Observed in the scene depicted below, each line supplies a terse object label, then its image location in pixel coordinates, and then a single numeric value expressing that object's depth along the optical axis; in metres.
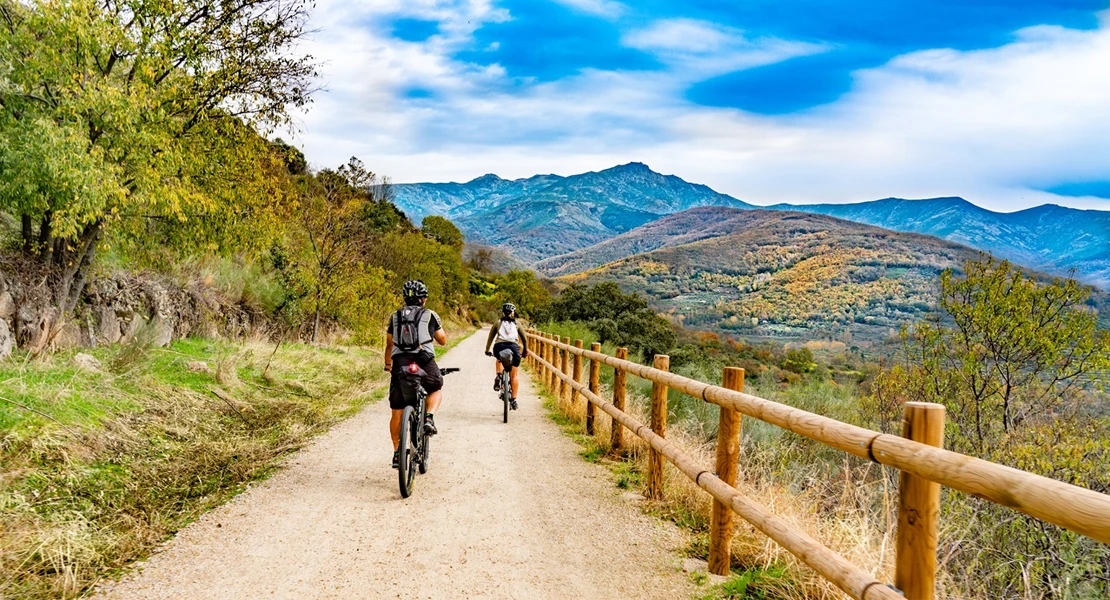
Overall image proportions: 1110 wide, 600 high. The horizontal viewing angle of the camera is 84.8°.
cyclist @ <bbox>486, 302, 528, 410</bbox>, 9.87
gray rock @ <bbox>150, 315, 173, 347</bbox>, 10.41
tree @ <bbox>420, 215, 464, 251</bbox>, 70.88
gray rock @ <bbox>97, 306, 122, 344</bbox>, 9.89
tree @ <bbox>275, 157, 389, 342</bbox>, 18.09
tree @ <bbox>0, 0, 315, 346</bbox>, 7.80
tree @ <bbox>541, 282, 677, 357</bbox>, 31.48
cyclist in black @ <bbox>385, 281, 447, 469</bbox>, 5.53
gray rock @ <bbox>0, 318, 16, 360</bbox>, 7.21
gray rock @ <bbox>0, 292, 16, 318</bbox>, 7.80
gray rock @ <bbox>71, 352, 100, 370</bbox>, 7.36
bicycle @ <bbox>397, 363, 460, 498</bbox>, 5.18
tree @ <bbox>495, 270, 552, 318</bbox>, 73.94
